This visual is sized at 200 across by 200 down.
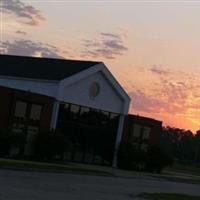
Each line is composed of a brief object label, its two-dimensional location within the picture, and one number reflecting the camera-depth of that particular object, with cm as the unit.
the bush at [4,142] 4175
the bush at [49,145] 4450
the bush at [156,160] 5162
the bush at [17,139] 4188
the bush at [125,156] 5159
